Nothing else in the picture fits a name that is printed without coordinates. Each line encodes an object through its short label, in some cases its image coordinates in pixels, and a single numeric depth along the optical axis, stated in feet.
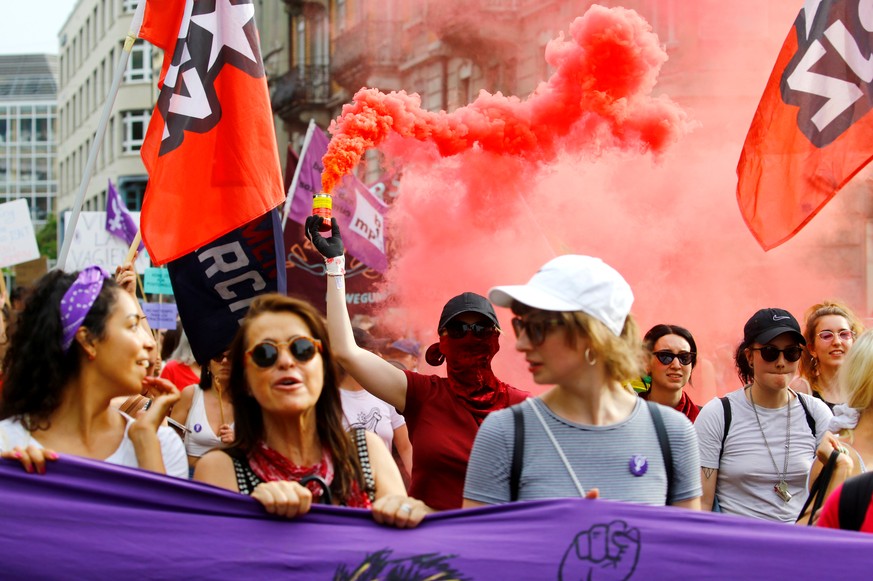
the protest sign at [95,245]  98.99
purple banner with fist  19.44
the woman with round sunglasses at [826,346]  36.32
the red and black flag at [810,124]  33.96
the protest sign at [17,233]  70.95
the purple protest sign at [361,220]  80.84
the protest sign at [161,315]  85.28
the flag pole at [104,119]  35.78
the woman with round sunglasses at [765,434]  29.01
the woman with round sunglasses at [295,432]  20.21
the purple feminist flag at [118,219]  97.19
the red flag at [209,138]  36.32
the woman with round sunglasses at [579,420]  19.81
